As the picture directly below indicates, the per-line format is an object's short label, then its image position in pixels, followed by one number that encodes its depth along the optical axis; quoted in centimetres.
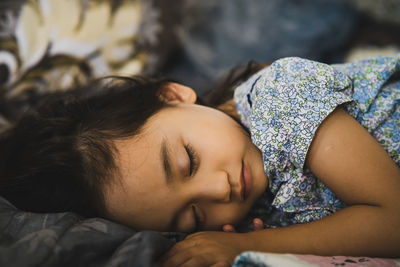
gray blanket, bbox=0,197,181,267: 53
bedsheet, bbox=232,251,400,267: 53
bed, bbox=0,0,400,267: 55
